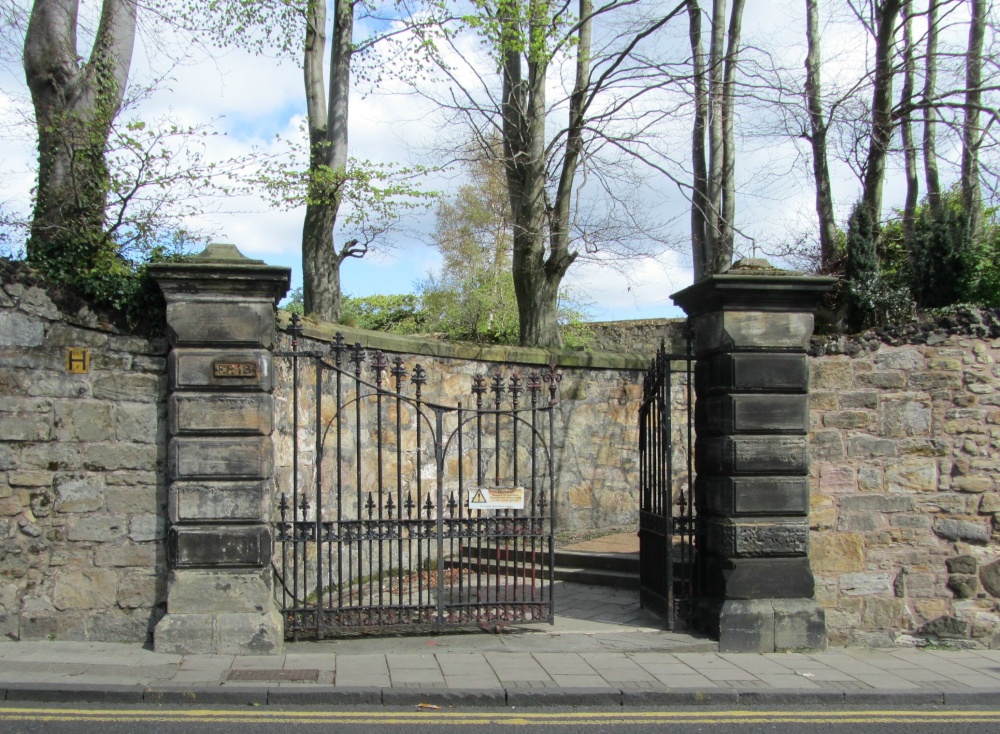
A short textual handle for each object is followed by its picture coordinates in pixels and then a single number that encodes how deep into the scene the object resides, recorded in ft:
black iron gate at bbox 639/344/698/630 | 25.90
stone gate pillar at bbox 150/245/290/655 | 22.68
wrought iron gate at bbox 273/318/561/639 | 24.17
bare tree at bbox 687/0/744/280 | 55.67
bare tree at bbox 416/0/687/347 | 47.44
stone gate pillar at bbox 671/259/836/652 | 24.40
